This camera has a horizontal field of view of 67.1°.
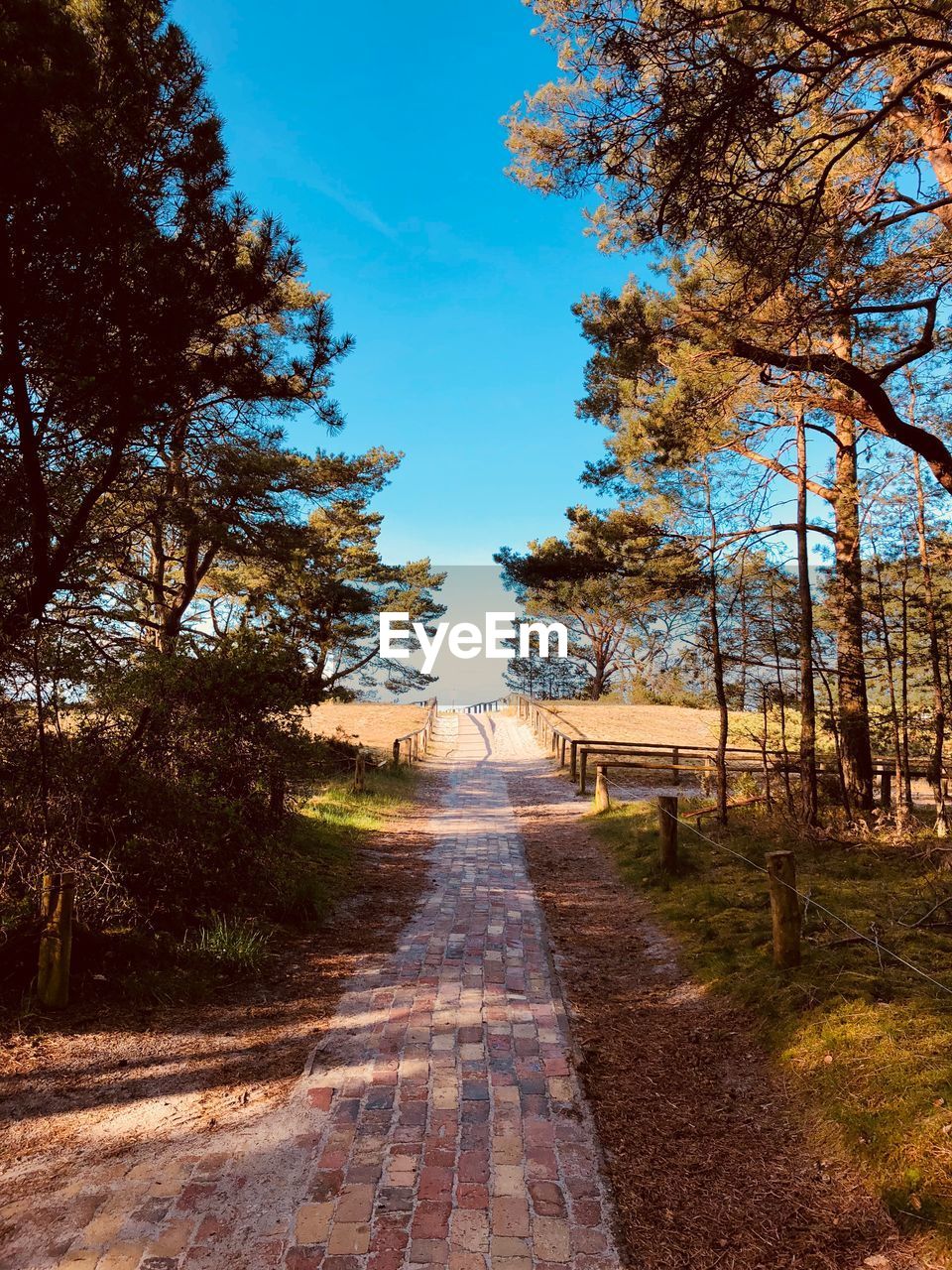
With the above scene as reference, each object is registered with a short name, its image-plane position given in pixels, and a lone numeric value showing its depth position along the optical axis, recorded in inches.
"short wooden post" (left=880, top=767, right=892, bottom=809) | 450.0
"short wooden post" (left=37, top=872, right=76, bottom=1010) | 181.5
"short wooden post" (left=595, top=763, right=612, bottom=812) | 499.8
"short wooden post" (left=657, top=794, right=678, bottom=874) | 320.5
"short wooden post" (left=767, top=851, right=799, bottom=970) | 200.4
